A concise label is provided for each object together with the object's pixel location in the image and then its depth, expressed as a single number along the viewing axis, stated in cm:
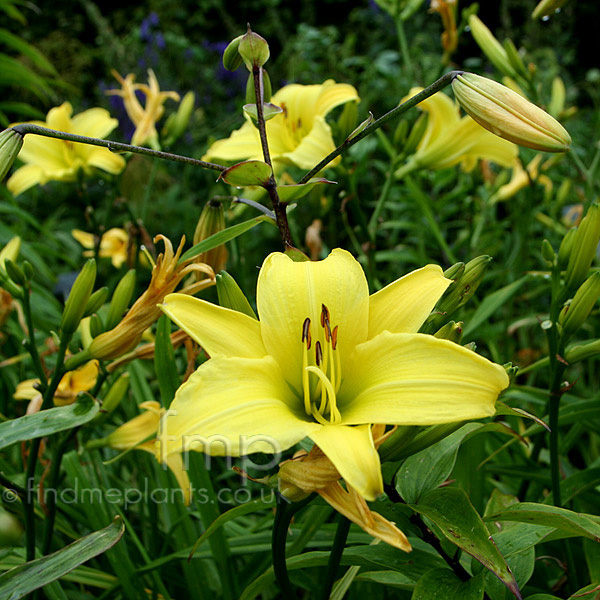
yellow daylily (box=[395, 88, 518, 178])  50
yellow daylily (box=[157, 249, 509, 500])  24
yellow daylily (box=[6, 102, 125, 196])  56
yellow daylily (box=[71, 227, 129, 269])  72
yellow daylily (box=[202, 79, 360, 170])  44
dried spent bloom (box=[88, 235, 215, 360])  33
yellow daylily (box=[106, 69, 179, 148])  59
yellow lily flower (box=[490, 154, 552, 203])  73
